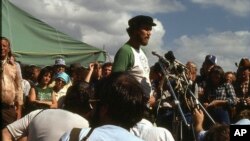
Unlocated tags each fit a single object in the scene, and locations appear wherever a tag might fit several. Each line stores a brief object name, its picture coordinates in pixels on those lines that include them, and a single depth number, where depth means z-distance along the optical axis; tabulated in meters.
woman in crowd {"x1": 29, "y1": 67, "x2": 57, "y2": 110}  6.45
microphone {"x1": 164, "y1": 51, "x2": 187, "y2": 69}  5.11
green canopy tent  11.60
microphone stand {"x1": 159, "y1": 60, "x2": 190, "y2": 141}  5.11
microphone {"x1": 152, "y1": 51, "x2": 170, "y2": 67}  5.08
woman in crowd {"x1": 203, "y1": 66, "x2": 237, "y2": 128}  6.84
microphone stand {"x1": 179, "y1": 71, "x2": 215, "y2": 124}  4.96
